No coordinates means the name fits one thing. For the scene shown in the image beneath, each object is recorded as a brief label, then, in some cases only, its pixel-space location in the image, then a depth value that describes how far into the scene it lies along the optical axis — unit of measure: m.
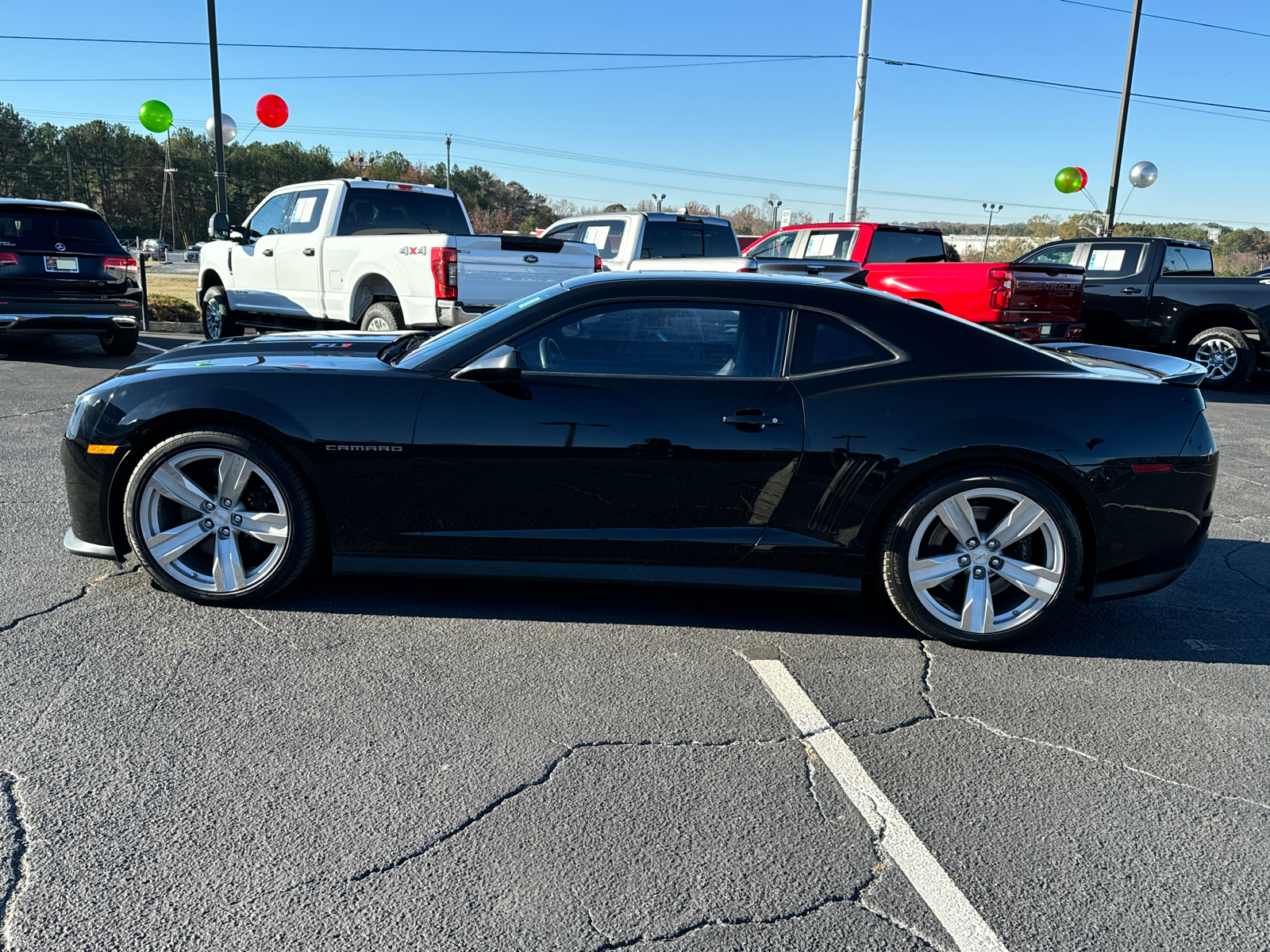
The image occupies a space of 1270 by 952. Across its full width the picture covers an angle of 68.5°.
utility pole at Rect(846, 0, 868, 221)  20.77
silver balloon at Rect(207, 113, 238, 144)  16.92
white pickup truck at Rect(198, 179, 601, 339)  8.53
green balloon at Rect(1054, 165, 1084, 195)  24.75
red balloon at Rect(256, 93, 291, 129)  18.67
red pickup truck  10.59
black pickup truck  11.88
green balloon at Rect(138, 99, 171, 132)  18.28
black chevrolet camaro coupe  3.73
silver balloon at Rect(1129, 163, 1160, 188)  22.83
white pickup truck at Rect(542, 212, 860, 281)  12.01
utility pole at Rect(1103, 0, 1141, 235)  22.25
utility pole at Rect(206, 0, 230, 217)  16.34
